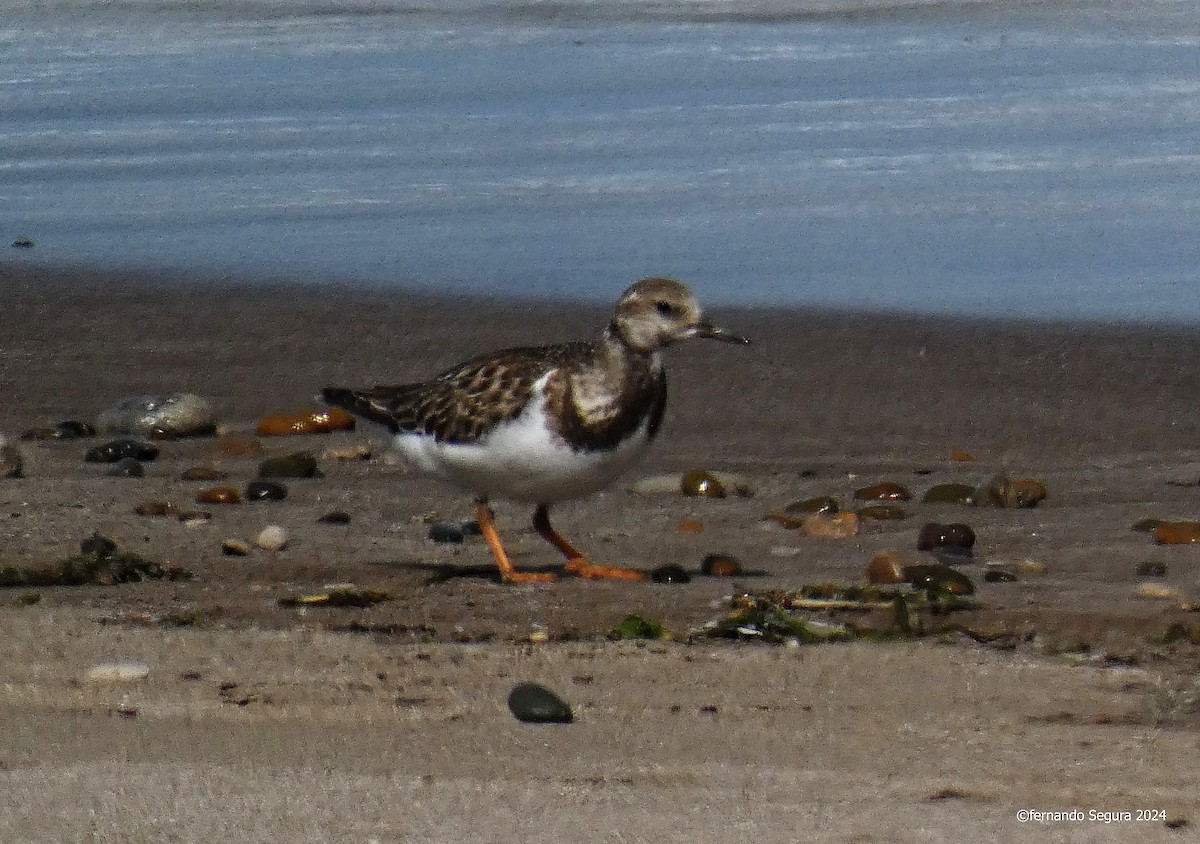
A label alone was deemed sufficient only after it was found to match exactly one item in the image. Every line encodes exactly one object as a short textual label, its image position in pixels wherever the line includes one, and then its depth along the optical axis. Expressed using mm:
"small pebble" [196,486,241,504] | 12422
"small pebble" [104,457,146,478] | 13086
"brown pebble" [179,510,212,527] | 11906
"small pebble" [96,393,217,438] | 14141
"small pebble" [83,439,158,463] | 13453
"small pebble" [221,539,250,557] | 11195
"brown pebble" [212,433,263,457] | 13711
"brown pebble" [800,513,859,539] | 11625
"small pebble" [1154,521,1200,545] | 11094
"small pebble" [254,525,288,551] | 11281
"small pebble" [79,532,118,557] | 10852
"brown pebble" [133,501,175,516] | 12094
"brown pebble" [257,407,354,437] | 14266
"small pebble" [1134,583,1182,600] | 9930
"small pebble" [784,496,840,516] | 12164
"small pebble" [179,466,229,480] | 13023
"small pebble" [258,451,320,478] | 13125
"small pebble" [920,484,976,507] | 12344
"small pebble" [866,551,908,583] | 10414
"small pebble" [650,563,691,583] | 10539
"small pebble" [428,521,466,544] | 11922
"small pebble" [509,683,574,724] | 7910
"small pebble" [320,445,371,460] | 13734
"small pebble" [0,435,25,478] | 12898
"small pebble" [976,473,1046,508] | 12180
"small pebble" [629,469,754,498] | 12758
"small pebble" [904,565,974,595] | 10062
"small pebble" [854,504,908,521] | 12031
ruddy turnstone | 10594
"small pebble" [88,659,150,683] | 8445
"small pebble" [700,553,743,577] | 10750
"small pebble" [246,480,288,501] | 12555
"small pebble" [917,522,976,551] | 11164
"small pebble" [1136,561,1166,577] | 10461
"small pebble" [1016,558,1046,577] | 10648
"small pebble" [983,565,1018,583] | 10469
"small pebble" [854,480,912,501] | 12500
